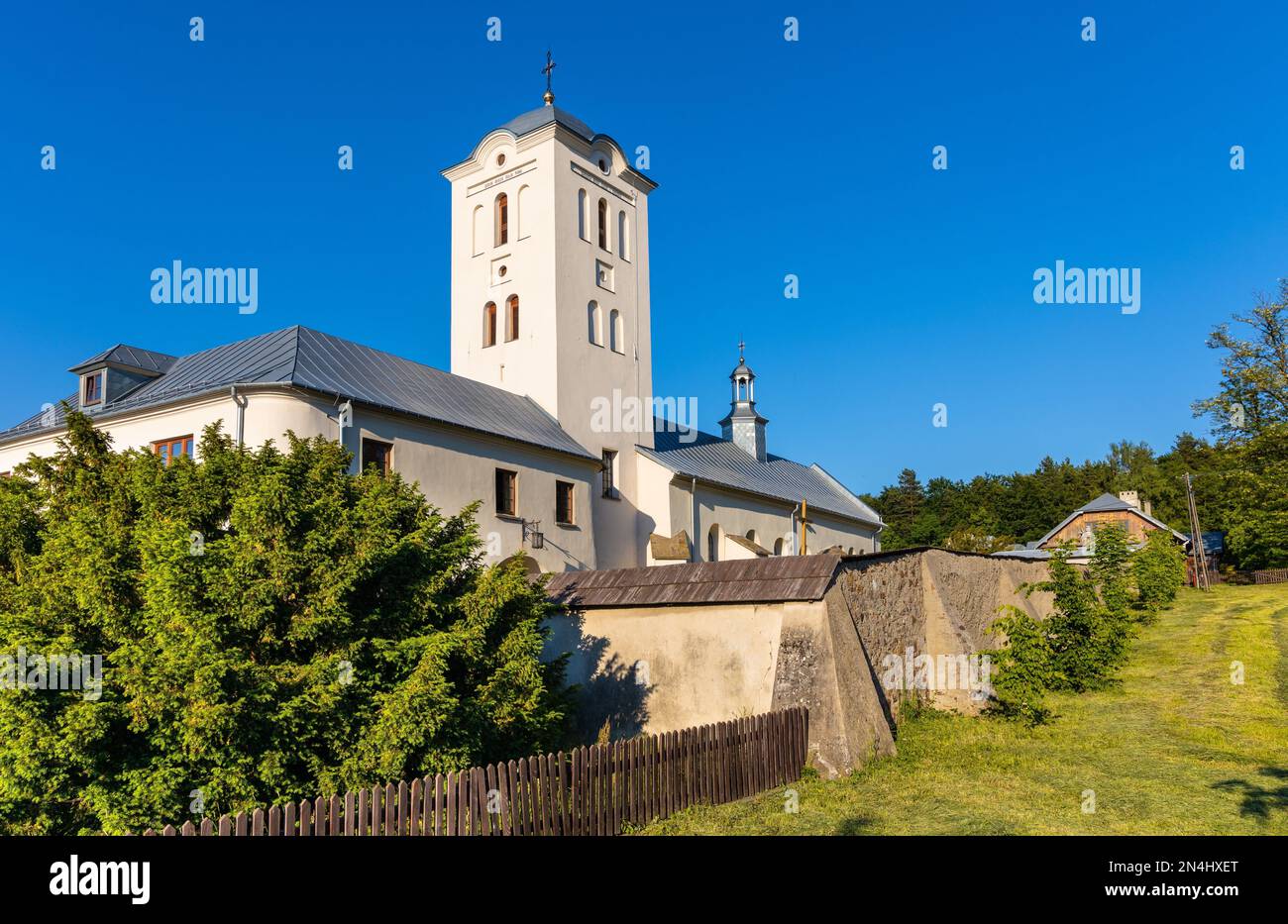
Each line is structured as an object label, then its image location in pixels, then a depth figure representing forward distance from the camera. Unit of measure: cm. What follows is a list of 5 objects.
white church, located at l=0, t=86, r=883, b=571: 2100
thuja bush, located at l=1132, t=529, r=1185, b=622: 3228
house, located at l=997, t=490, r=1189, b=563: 5516
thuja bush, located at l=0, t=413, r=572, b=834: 907
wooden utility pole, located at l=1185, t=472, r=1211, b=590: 4622
